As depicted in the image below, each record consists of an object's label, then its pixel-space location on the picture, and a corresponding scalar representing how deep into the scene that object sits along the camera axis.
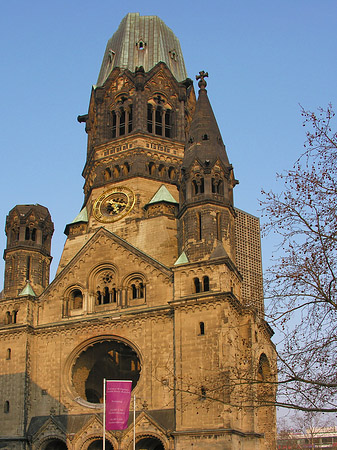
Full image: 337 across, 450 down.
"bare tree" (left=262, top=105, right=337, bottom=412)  16.97
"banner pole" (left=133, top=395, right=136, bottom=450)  34.33
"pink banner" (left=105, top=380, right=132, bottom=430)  28.70
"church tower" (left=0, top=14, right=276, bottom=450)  36.94
